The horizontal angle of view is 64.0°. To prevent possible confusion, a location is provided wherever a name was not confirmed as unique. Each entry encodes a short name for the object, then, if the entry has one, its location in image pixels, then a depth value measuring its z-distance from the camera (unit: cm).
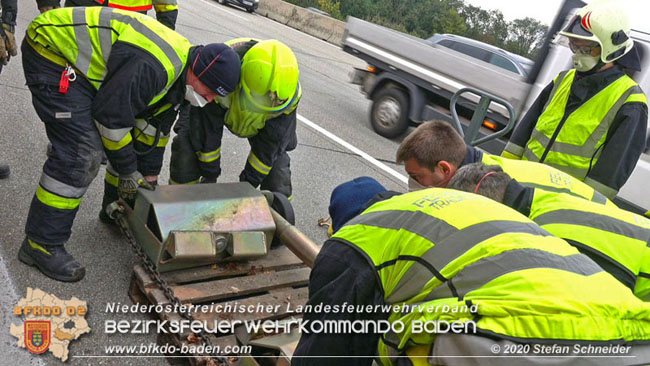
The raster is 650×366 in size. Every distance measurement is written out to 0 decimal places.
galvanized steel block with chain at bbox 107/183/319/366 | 276
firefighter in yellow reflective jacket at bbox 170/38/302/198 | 319
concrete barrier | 1897
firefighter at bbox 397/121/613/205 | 225
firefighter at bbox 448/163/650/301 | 196
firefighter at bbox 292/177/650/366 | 142
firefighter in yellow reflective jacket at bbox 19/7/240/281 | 281
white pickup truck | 498
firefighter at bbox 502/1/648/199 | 319
